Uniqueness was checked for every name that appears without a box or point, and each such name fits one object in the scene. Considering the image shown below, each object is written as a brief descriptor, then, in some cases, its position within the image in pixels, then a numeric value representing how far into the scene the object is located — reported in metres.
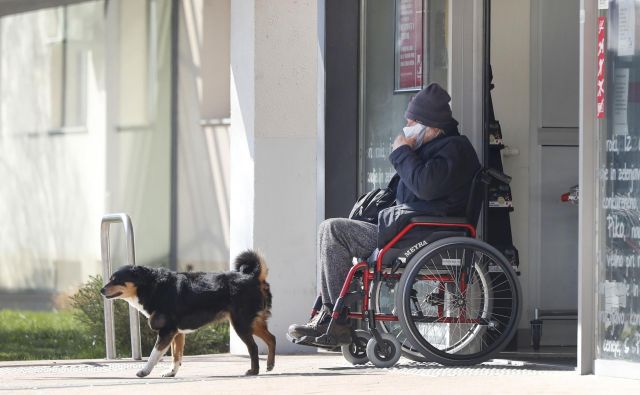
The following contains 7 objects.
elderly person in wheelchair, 18.31
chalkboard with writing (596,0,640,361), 16.42
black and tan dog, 17.83
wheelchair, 18.09
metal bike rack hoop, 20.98
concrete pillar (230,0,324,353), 22.00
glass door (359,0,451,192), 19.95
